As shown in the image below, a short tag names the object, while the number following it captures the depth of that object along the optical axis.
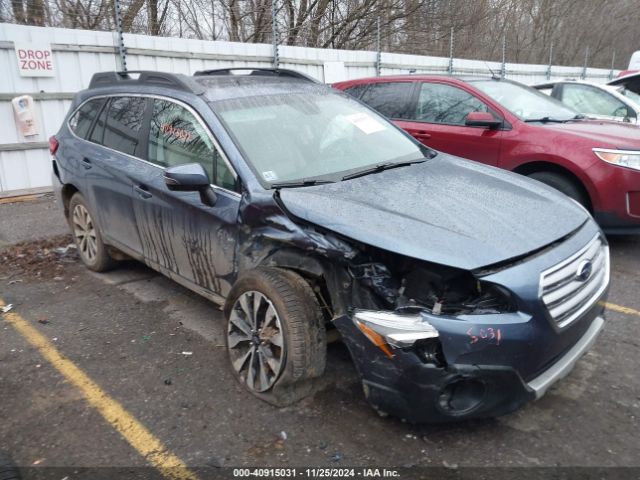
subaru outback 2.38
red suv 4.87
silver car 8.15
